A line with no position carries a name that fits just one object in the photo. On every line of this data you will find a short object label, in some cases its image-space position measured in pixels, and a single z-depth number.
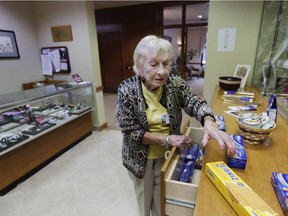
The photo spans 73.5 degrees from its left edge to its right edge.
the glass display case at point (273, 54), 1.86
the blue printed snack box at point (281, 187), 0.64
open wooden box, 0.85
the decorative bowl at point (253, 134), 1.04
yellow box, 0.62
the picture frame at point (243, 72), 2.56
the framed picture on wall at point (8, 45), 2.79
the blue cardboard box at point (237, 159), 0.86
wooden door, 6.09
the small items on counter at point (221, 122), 1.24
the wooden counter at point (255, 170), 0.68
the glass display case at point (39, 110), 2.05
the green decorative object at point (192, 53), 9.71
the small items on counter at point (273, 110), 1.21
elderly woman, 1.02
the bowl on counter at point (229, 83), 2.33
